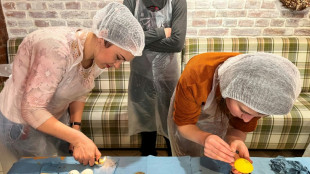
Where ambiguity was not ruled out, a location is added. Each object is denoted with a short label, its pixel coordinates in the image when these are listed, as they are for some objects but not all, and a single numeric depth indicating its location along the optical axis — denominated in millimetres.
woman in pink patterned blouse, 898
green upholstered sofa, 1972
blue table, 1005
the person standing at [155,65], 1535
